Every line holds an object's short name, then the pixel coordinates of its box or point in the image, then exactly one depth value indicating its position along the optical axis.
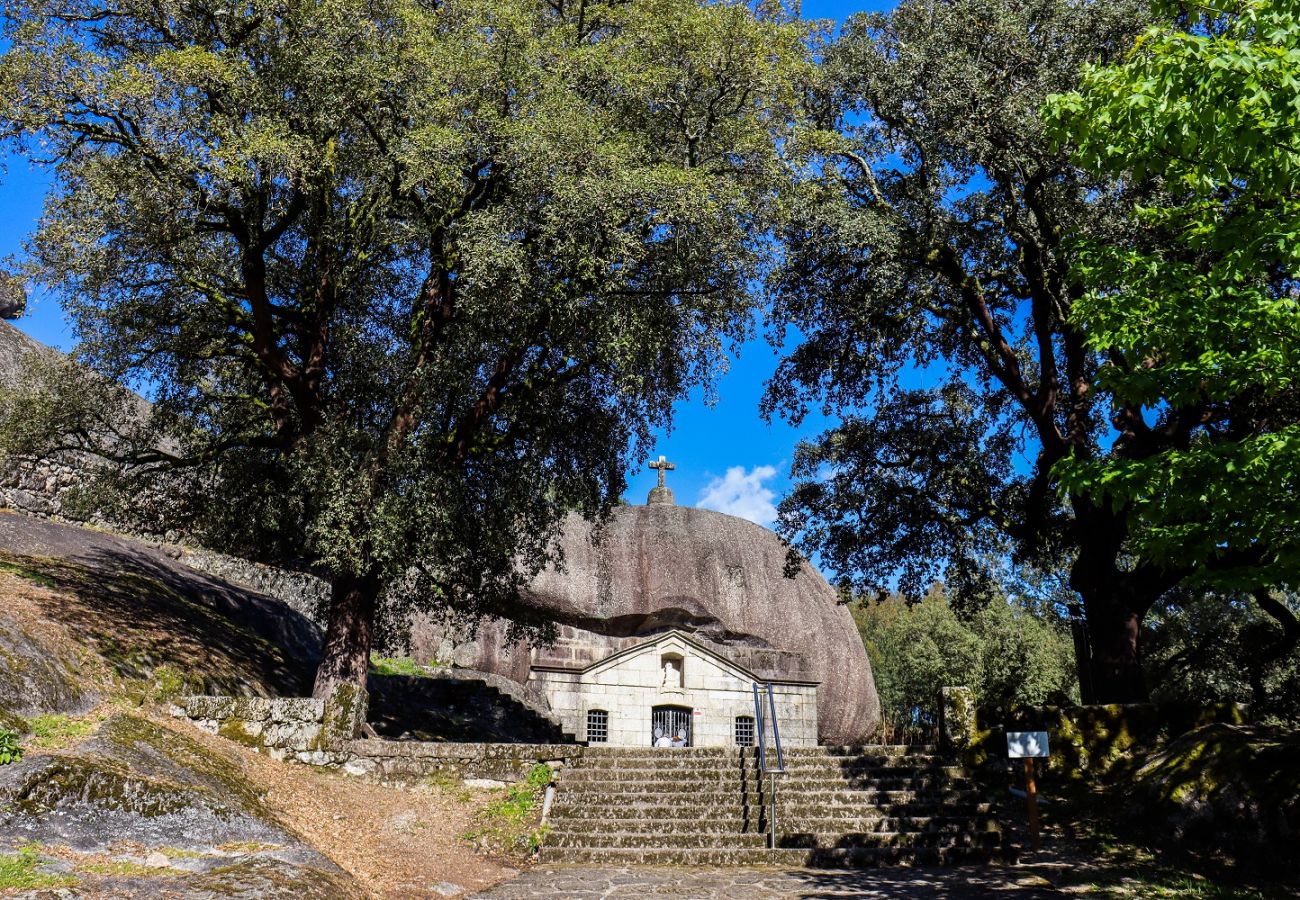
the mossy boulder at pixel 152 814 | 6.77
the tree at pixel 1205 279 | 6.04
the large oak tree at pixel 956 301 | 14.72
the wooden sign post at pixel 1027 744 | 10.42
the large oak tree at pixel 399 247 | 12.54
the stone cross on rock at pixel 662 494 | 35.78
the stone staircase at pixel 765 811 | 10.75
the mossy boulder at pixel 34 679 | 8.94
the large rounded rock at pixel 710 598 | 32.00
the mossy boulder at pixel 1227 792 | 9.30
